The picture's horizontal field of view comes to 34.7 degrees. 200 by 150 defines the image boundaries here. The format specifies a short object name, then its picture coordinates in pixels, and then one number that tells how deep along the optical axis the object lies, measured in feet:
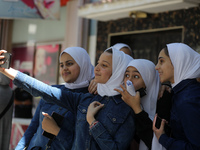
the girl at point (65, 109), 8.84
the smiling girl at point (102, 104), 7.57
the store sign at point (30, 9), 16.43
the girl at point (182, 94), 6.71
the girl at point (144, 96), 7.62
